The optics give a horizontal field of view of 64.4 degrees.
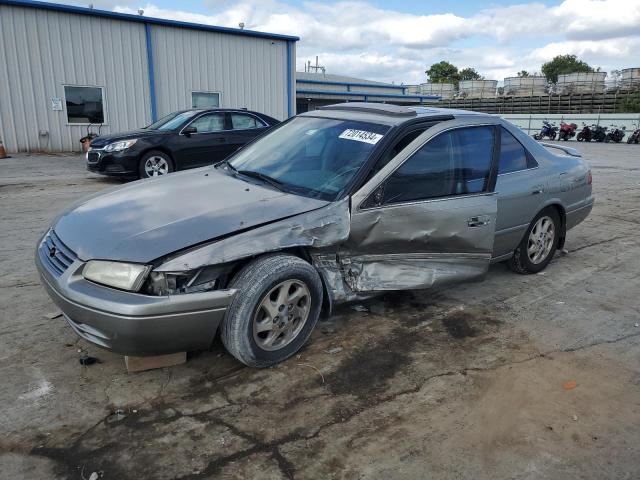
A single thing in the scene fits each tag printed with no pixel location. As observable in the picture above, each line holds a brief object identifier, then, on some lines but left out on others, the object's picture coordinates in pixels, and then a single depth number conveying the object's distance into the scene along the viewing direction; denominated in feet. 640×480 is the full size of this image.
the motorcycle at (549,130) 95.60
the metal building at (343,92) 91.91
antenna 142.12
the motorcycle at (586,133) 91.15
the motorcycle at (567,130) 94.44
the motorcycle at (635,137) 83.70
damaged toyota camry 9.07
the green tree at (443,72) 302.53
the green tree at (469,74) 327.92
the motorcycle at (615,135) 87.20
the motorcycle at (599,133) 89.56
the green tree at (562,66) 315.99
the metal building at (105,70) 47.65
